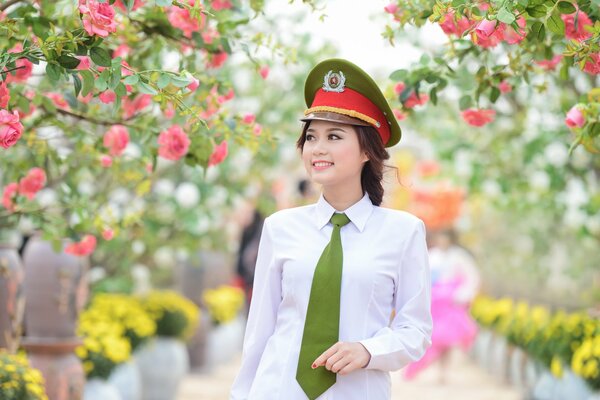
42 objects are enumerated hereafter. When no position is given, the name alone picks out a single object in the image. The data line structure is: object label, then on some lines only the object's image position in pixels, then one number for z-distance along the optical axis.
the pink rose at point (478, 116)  7.36
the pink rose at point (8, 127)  5.69
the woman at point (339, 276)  5.09
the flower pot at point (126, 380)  11.95
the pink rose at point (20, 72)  6.54
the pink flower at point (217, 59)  7.72
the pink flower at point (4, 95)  5.80
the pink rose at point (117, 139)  7.89
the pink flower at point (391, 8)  6.71
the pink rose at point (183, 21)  6.95
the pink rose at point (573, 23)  6.08
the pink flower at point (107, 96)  6.52
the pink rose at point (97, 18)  5.19
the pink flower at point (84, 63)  5.78
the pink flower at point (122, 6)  6.12
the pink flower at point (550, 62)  7.21
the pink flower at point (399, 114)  7.32
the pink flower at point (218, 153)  7.21
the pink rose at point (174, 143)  6.99
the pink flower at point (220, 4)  7.42
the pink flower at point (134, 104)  7.49
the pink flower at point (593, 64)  5.54
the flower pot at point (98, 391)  11.12
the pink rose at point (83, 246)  8.50
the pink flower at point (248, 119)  7.30
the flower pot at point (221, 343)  19.43
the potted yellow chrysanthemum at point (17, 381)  7.62
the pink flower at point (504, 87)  7.34
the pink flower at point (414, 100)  7.28
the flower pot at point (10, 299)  9.36
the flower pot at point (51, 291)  9.86
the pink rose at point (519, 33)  5.40
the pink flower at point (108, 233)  7.93
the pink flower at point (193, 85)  5.54
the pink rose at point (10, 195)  8.11
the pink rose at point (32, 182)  8.01
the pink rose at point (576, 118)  6.24
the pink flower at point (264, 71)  7.90
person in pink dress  18.73
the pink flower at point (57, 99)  7.52
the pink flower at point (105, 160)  8.23
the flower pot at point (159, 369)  14.30
